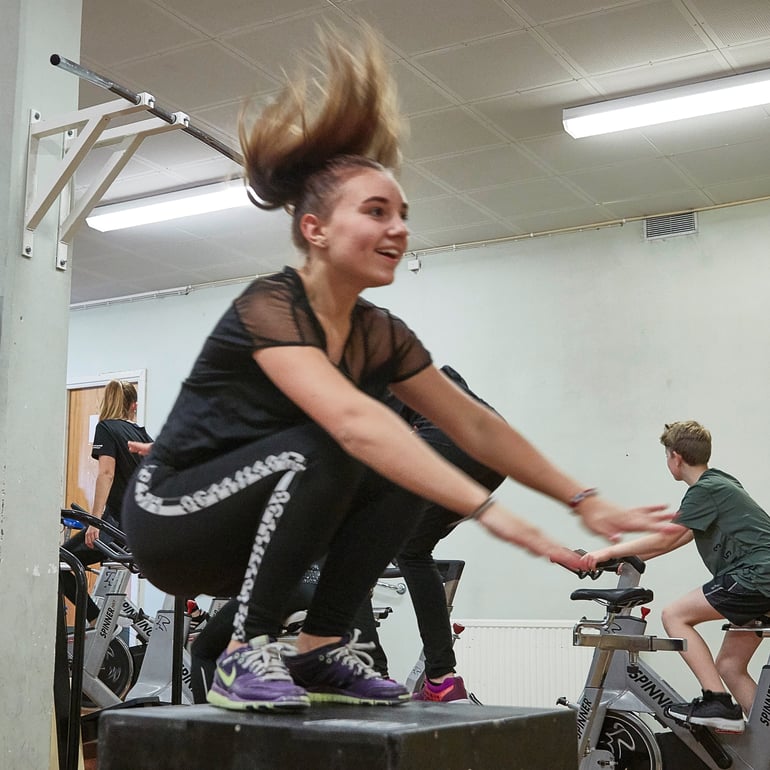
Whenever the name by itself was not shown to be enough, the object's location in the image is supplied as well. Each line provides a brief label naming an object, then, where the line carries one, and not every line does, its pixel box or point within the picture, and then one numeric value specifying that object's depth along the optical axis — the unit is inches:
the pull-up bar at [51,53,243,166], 112.4
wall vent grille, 252.2
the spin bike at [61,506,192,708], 182.2
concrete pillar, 114.5
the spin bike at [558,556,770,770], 162.7
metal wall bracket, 118.6
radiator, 240.8
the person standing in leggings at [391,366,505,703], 98.0
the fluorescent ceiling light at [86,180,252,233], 237.5
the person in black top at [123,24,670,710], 55.9
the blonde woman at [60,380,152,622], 187.9
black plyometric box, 51.3
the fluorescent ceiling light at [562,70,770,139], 187.8
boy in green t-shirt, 163.5
